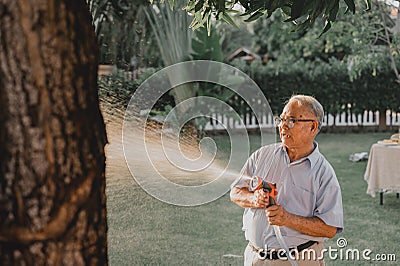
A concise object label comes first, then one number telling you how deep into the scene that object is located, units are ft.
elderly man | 8.45
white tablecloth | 23.17
